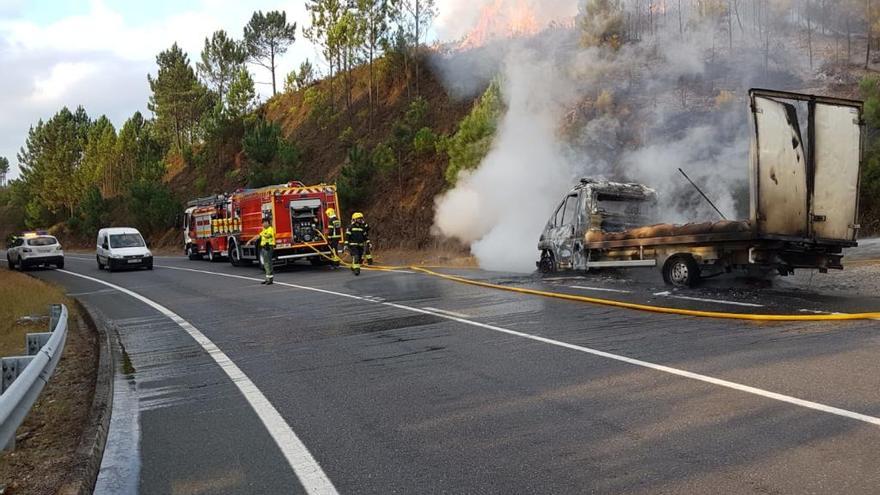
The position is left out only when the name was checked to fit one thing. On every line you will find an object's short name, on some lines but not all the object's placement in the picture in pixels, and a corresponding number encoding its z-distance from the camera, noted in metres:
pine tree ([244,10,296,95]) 50.91
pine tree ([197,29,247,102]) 55.59
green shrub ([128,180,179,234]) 47.50
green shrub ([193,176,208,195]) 51.81
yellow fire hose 7.63
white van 23.88
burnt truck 9.66
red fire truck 21.08
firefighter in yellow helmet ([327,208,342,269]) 19.64
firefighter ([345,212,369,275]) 17.75
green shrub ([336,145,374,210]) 29.53
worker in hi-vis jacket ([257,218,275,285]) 16.52
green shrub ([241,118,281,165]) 34.47
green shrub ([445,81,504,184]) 22.33
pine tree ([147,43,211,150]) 59.44
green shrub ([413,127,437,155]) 29.02
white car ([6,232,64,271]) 26.52
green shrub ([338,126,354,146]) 38.38
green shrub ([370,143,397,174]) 29.56
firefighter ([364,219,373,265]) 19.84
